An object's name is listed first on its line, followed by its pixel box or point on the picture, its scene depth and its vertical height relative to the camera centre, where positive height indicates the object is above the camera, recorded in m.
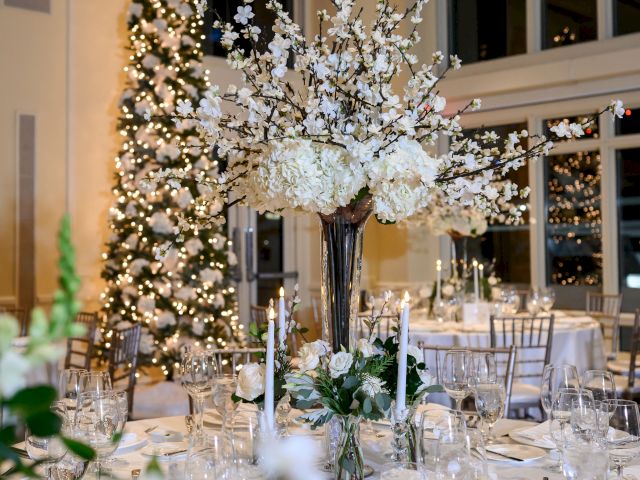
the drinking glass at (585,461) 1.44 -0.40
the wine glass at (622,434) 1.68 -0.41
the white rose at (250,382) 1.73 -0.29
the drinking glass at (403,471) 1.27 -0.37
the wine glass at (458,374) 2.13 -0.34
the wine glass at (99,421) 1.60 -0.37
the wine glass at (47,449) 1.47 -0.40
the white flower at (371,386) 1.63 -0.28
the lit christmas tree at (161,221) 6.37 +0.34
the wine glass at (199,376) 2.12 -0.34
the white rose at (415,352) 1.83 -0.23
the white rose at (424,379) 1.81 -0.30
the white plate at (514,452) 1.92 -0.52
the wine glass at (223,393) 2.09 -0.38
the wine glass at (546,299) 5.51 -0.30
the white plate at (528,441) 2.04 -0.52
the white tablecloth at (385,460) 1.79 -0.53
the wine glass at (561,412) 1.84 -0.40
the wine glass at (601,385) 2.13 -0.37
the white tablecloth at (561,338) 4.88 -0.53
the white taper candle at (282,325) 1.84 -0.17
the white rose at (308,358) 1.71 -0.23
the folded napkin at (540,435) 2.05 -0.51
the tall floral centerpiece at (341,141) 1.87 +0.31
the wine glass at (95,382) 1.98 -0.33
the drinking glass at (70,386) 2.01 -0.35
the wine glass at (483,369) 2.11 -0.32
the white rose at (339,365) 1.67 -0.24
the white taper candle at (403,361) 1.68 -0.24
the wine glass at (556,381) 2.12 -0.35
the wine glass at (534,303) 5.51 -0.33
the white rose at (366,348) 1.76 -0.21
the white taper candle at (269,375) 1.67 -0.27
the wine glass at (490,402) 1.98 -0.39
